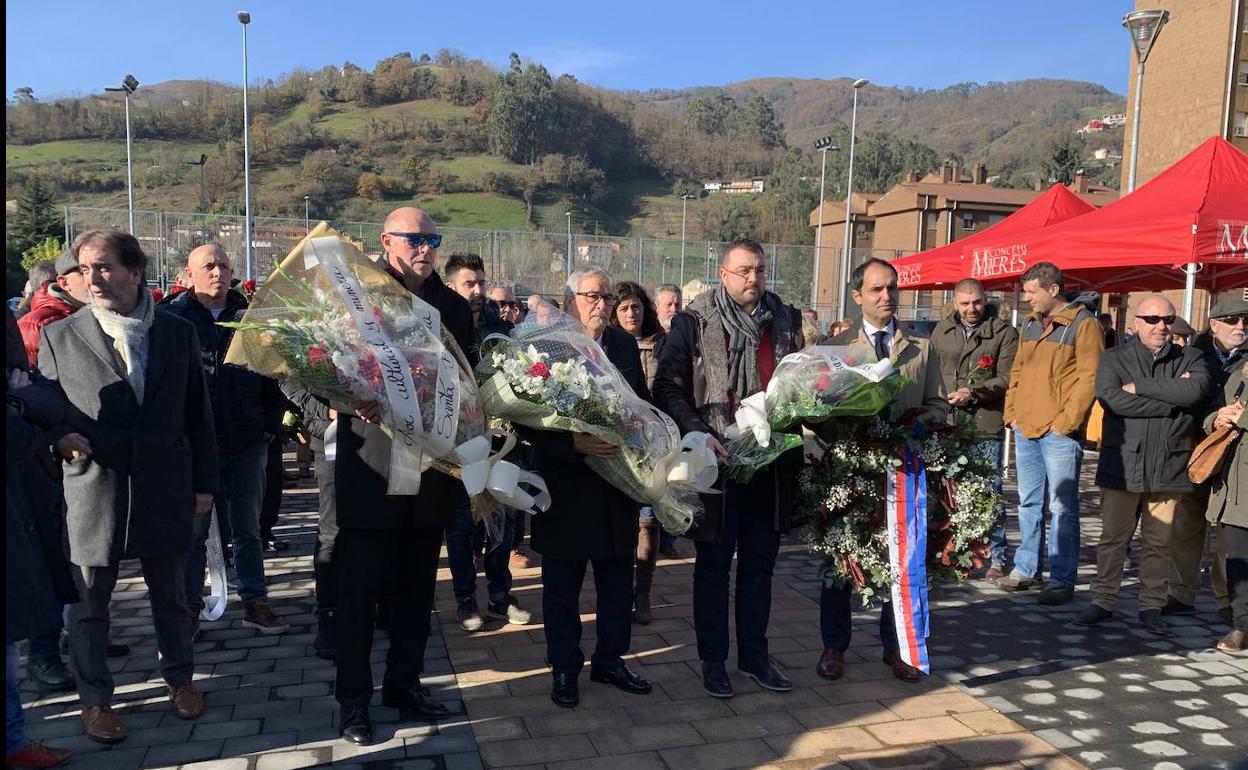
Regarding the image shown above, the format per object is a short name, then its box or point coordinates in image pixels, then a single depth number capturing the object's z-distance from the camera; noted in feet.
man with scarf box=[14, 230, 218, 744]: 11.67
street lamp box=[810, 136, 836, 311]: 98.02
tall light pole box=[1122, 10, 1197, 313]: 32.78
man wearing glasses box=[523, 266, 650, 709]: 13.19
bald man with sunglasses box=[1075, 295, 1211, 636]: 17.12
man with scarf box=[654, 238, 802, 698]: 13.91
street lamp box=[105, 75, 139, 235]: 102.58
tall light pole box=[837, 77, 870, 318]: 88.26
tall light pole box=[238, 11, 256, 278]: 69.83
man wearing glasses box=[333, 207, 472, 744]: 11.89
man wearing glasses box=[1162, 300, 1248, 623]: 17.98
